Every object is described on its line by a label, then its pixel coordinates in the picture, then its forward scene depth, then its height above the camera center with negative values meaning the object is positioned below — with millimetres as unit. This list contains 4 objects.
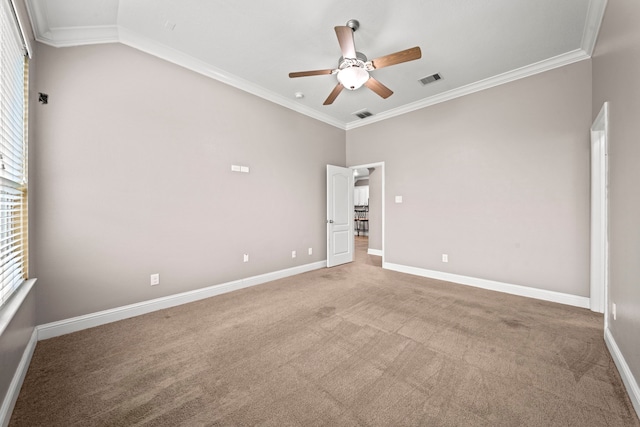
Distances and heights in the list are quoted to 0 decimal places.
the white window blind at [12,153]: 1589 +412
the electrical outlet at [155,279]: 2918 -819
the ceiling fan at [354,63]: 2221 +1442
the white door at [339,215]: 5043 -126
